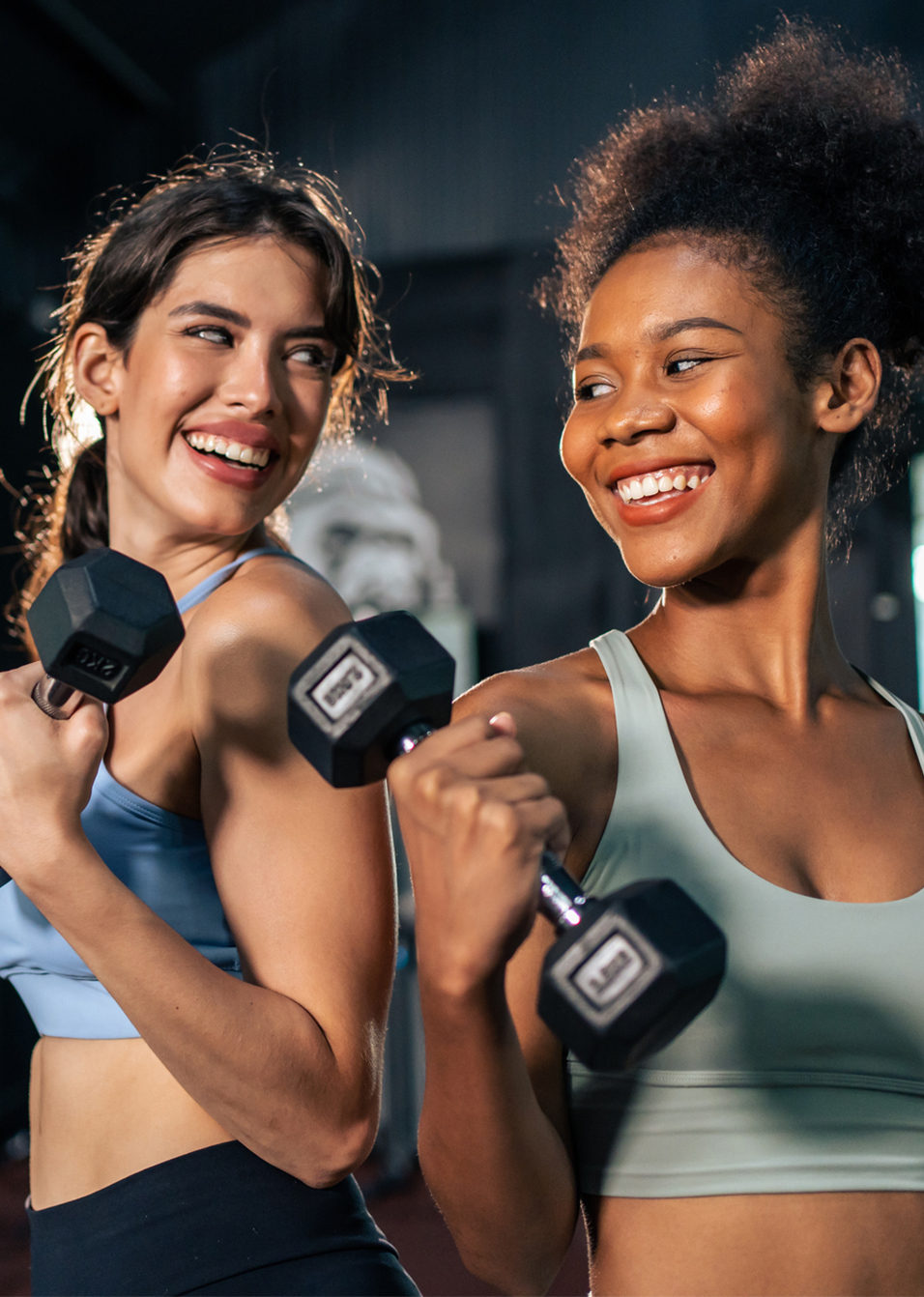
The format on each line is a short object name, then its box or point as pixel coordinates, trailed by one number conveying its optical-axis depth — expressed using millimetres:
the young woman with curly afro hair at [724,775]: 788
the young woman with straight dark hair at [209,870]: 865
